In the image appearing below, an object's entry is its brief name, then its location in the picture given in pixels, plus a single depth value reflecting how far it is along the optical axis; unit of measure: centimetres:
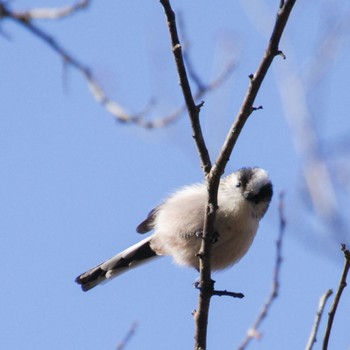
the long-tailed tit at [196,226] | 641
